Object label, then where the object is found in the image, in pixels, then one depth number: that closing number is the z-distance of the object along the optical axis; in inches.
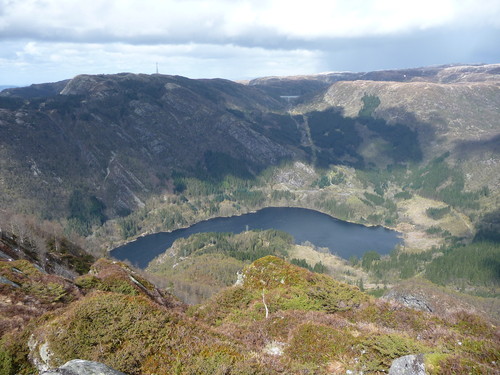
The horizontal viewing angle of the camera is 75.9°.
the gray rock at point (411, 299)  2590.3
